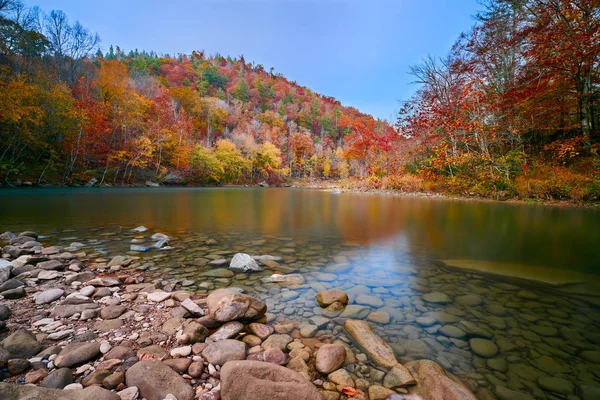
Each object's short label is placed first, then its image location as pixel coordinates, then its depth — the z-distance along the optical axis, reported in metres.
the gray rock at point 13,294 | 2.58
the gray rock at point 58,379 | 1.41
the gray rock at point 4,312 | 2.16
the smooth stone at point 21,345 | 1.66
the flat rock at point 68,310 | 2.29
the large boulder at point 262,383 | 1.42
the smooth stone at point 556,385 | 1.63
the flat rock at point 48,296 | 2.54
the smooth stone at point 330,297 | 2.77
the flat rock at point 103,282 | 3.01
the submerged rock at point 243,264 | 3.83
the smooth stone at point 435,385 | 1.54
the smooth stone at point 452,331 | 2.25
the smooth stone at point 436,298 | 2.92
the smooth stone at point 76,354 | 1.62
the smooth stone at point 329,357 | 1.78
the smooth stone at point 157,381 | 1.42
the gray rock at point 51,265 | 3.42
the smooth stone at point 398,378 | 1.67
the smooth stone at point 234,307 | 2.30
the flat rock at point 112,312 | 2.32
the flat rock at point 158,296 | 2.72
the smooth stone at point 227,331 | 2.09
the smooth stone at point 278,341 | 2.03
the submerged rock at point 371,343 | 1.88
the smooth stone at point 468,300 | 2.85
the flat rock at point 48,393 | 1.15
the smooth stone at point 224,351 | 1.79
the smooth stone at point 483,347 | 2.00
